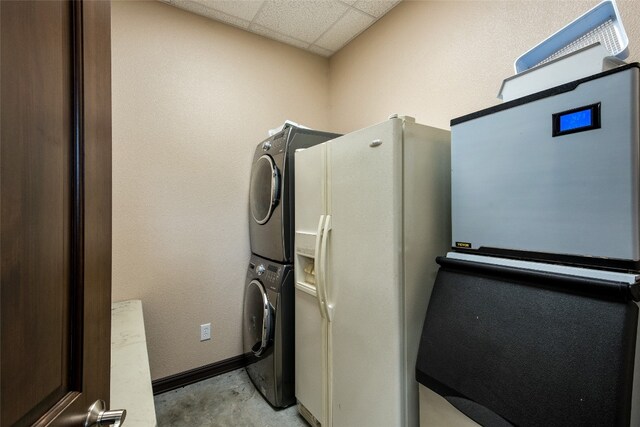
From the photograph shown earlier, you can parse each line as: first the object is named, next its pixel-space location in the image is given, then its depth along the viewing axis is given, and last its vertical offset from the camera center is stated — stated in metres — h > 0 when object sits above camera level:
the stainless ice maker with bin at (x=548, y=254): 0.71 -0.13
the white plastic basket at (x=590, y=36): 0.91 +0.62
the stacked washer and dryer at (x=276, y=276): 1.91 -0.43
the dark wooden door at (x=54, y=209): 0.37 +0.01
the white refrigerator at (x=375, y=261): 1.18 -0.22
